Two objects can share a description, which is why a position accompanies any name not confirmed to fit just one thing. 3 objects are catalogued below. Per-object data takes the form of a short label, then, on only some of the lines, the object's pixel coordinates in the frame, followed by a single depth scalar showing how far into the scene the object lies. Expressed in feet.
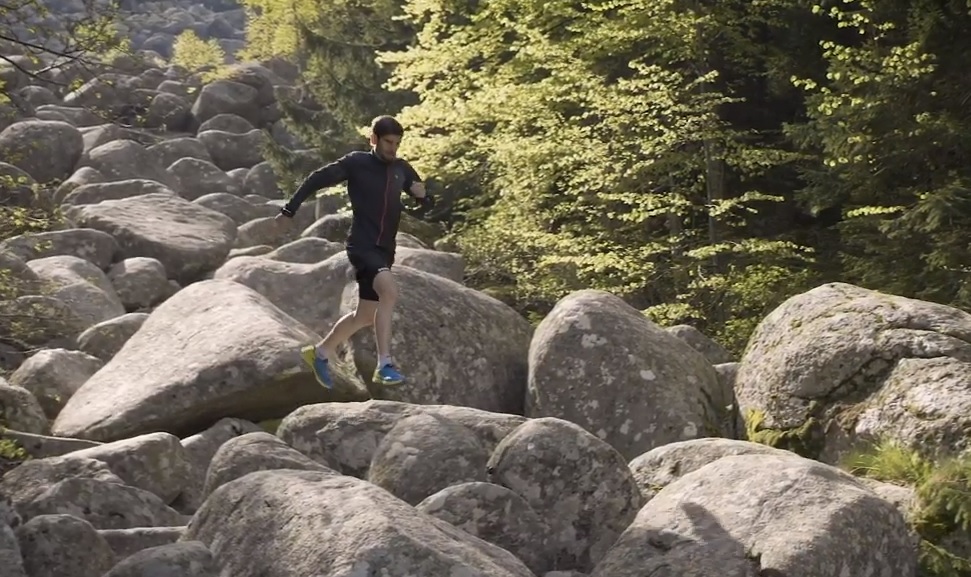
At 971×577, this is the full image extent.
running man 28.19
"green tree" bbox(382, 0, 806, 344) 46.01
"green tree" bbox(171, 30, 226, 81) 181.70
